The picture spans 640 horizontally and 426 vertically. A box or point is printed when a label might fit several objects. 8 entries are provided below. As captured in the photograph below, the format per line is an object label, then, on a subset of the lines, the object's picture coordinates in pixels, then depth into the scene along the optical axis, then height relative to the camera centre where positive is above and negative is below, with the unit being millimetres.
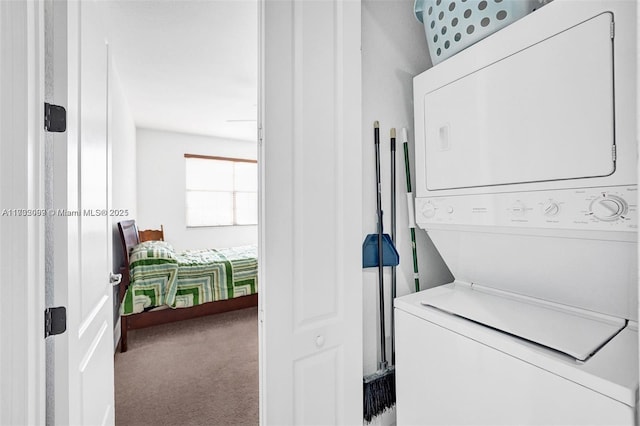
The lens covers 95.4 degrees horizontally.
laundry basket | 1099 +779
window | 5410 +466
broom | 1376 -806
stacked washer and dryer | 807 -53
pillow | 2915 -405
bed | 2836 -724
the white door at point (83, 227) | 869 -38
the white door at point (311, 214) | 1075 -1
